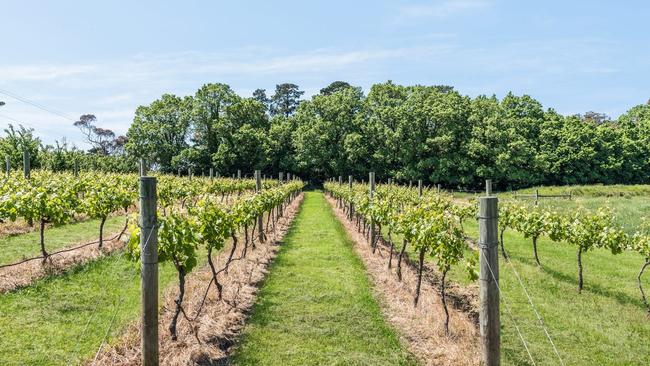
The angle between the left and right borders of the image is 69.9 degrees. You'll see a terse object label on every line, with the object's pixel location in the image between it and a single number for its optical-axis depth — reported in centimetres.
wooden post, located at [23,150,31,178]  1616
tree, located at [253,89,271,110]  8406
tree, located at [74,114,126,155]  8462
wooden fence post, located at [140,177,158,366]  480
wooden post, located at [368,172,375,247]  1441
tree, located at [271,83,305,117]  8200
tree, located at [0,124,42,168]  3733
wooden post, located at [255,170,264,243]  1555
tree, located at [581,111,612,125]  8734
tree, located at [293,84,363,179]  5694
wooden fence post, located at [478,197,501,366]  467
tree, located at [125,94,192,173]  5597
